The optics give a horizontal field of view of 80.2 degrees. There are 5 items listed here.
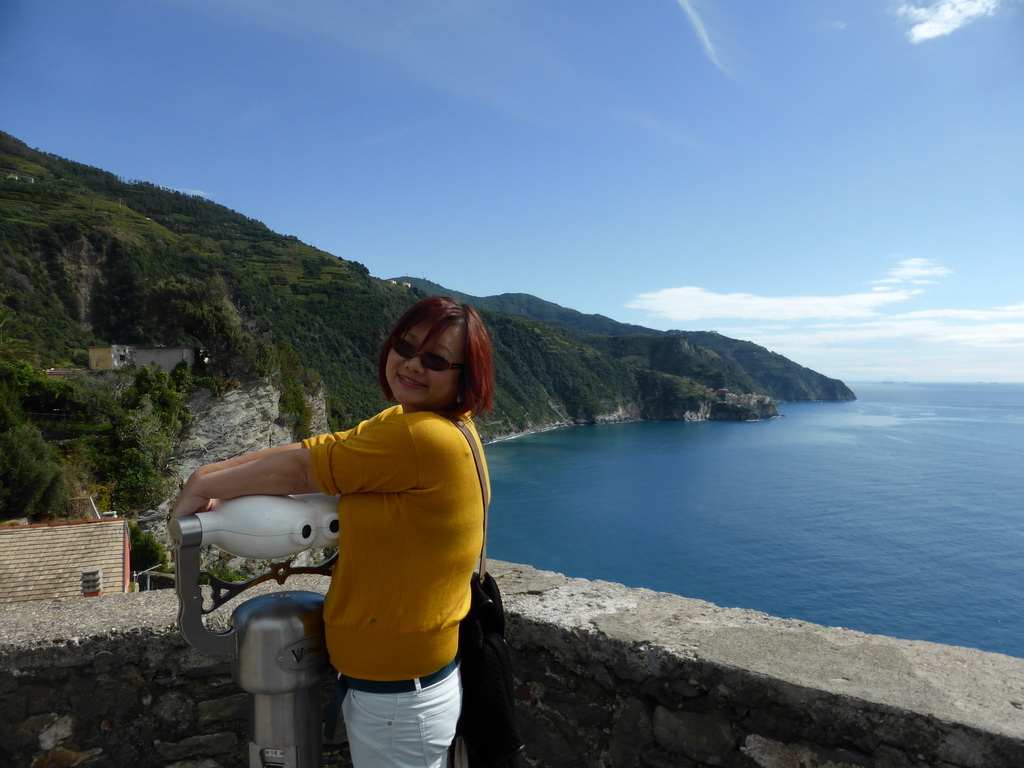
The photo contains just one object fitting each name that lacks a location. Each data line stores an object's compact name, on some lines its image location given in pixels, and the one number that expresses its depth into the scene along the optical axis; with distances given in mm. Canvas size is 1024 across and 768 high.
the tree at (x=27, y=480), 17953
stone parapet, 1307
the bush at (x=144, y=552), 18234
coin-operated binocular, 1196
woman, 1152
